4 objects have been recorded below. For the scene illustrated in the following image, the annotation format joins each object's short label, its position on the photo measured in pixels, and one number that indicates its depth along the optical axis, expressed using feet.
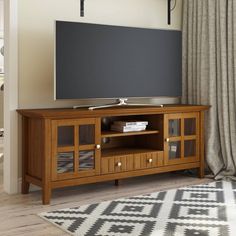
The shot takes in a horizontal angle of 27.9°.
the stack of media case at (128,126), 13.17
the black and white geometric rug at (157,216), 9.50
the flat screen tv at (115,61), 12.31
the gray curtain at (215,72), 14.38
